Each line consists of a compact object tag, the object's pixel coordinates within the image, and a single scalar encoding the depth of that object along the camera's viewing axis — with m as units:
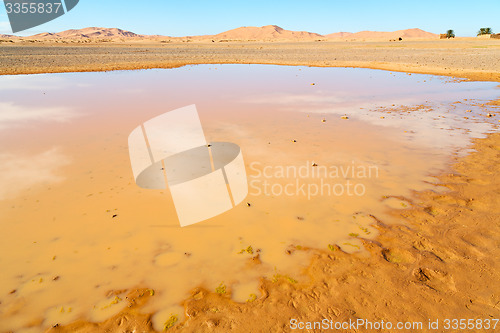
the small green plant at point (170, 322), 2.74
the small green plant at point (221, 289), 3.09
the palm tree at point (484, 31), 81.07
